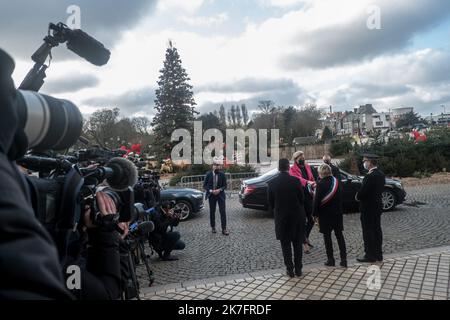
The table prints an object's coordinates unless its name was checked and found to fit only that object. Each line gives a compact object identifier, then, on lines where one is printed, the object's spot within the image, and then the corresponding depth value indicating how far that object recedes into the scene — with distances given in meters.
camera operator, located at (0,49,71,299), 0.59
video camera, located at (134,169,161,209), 4.13
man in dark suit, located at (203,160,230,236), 9.04
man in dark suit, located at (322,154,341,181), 8.77
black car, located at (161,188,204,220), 11.39
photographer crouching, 6.67
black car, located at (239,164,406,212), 10.73
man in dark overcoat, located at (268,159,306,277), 5.56
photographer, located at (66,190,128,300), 1.62
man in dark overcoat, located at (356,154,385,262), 5.96
